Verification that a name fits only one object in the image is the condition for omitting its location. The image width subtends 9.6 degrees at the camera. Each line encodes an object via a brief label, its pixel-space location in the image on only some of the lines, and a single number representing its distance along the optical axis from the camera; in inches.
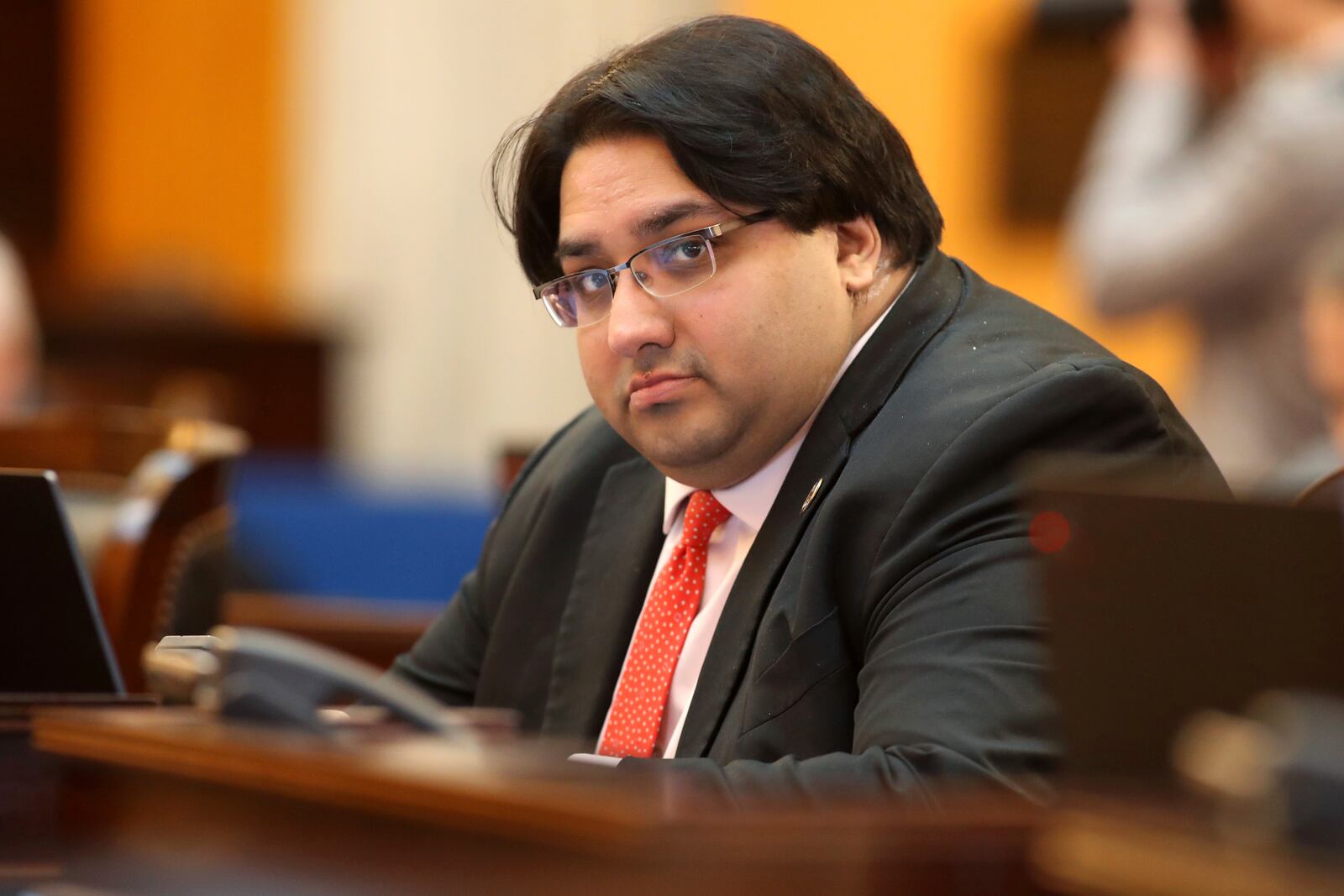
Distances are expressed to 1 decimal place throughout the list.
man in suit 186.3
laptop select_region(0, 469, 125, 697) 186.0
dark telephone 173.9
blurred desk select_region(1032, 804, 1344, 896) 140.6
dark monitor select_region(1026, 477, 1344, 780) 168.9
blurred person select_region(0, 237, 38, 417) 277.6
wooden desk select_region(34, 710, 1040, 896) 158.4
